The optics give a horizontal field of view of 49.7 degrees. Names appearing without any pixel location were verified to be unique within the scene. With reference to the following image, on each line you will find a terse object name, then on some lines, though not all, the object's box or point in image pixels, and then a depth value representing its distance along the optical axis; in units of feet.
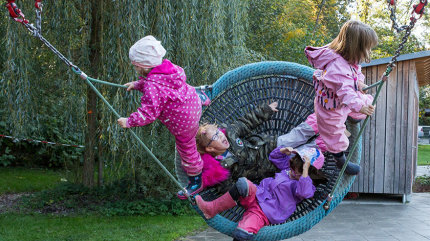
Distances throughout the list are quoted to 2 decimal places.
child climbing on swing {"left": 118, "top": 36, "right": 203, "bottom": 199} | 8.68
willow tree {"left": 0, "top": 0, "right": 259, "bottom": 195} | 14.97
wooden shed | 21.27
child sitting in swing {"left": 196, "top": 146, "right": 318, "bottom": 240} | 9.27
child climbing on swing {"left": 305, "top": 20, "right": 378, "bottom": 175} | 8.47
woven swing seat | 9.44
